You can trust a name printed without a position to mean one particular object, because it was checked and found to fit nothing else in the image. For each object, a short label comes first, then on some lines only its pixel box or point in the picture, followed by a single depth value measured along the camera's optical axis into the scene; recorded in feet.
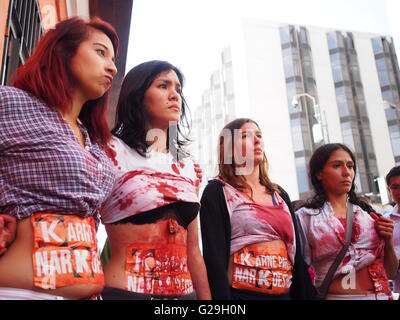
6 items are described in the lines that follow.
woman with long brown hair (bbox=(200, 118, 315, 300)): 5.71
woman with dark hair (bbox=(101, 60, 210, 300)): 4.41
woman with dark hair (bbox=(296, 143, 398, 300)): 6.63
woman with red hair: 3.15
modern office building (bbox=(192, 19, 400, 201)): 76.74
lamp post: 33.70
